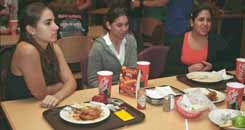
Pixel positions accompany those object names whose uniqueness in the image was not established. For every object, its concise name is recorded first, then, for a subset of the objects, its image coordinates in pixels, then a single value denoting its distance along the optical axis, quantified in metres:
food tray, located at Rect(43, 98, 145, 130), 1.50
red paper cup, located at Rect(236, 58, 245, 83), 2.11
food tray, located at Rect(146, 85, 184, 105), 1.79
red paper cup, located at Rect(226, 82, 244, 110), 1.68
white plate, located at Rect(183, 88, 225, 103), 1.85
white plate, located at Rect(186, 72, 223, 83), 2.15
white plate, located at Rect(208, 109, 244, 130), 1.58
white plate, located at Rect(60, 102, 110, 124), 1.53
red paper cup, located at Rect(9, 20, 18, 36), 3.39
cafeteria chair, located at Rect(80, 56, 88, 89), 2.46
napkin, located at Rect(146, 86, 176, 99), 1.84
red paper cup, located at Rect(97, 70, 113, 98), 1.78
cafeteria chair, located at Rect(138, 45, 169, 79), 2.57
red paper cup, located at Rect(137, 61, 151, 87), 2.00
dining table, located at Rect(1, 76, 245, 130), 1.54
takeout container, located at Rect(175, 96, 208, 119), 1.62
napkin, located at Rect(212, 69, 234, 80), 2.22
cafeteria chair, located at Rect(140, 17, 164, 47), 4.09
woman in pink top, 2.68
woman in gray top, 2.41
